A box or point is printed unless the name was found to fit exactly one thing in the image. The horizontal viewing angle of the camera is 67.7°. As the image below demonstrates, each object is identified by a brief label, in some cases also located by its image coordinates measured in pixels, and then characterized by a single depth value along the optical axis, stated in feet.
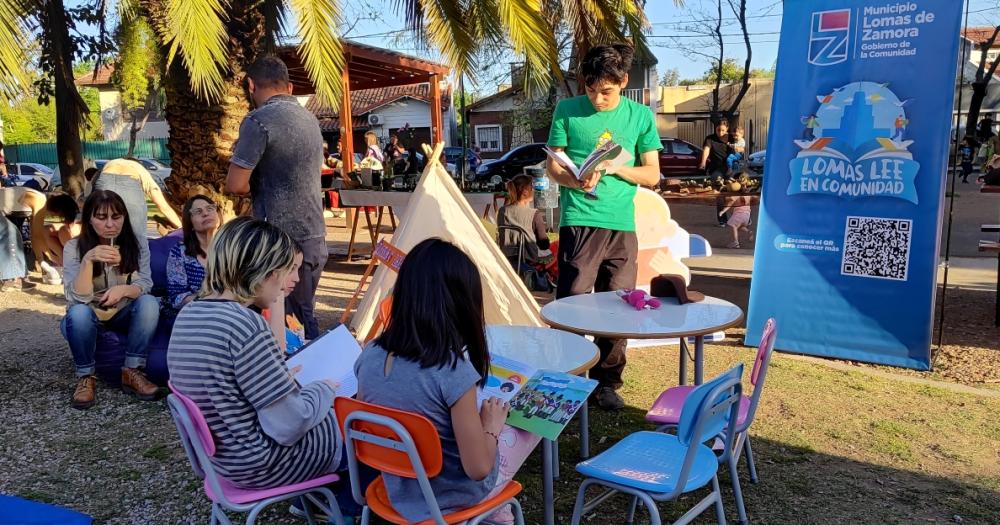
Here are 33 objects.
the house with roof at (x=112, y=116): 152.61
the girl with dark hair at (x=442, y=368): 6.51
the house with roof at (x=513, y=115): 109.81
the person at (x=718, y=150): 40.50
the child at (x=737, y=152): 41.63
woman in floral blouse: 14.60
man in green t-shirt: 13.11
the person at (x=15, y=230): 27.25
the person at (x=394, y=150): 57.06
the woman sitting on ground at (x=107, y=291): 14.74
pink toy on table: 11.49
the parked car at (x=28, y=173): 77.38
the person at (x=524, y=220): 24.76
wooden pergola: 37.40
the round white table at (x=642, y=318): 10.03
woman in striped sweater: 7.39
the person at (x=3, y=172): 51.00
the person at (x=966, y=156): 76.15
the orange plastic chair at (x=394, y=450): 6.27
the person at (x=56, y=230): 25.82
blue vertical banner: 15.16
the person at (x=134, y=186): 21.67
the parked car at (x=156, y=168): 87.08
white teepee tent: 16.81
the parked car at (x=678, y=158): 77.10
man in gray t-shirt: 13.24
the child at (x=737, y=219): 33.60
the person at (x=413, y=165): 32.68
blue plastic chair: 6.98
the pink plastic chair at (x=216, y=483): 7.16
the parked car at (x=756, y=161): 73.36
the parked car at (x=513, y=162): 77.36
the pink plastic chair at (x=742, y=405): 8.82
